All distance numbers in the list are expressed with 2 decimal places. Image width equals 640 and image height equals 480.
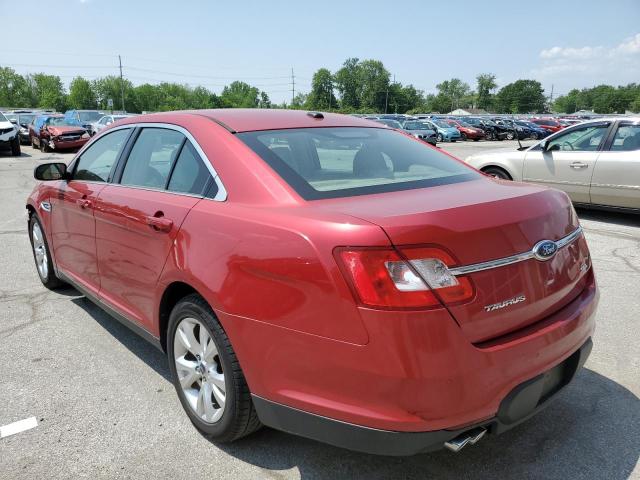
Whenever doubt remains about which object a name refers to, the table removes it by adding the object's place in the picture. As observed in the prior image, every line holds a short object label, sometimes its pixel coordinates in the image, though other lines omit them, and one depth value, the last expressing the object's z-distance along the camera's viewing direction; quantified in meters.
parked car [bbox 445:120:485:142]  36.97
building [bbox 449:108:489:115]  130.50
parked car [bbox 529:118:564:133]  42.26
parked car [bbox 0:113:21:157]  19.66
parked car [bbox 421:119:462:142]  34.41
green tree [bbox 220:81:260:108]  138.07
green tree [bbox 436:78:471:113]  155.75
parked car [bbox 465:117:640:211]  7.61
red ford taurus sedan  1.89
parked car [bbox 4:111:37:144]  26.97
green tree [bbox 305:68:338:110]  144.25
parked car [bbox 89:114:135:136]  23.62
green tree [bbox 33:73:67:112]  124.06
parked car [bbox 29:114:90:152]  21.12
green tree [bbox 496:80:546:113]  145.88
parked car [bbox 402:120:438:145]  31.78
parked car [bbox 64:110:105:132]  24.27
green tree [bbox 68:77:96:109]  131.25
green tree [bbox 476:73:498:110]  151.50
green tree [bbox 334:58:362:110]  144.38
